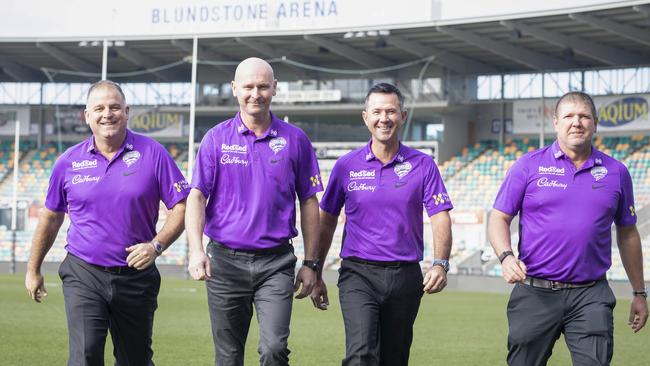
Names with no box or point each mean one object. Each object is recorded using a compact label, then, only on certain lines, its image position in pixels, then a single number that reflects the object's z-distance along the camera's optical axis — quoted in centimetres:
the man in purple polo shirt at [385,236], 804
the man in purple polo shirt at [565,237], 747
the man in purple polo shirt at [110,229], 759
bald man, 750
